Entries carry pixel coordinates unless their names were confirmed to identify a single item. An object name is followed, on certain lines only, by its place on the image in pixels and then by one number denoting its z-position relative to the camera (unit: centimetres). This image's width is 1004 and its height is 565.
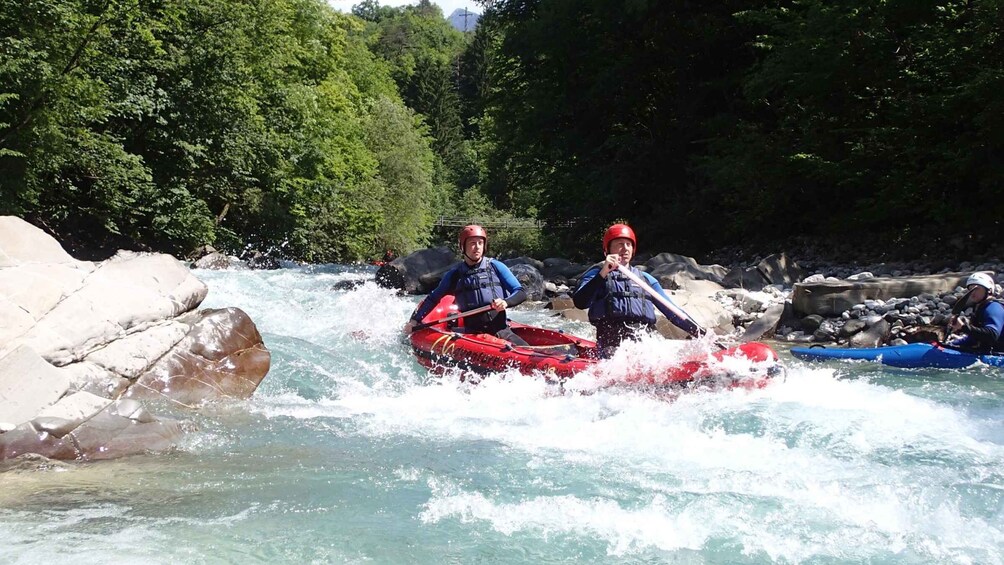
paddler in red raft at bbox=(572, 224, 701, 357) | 648
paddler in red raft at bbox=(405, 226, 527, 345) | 778
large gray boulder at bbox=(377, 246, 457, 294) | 1450
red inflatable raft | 592
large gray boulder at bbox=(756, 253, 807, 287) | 1315
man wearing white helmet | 782
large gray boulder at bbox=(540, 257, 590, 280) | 1513
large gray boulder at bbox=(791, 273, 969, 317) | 985
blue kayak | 784
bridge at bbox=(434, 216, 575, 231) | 3497
